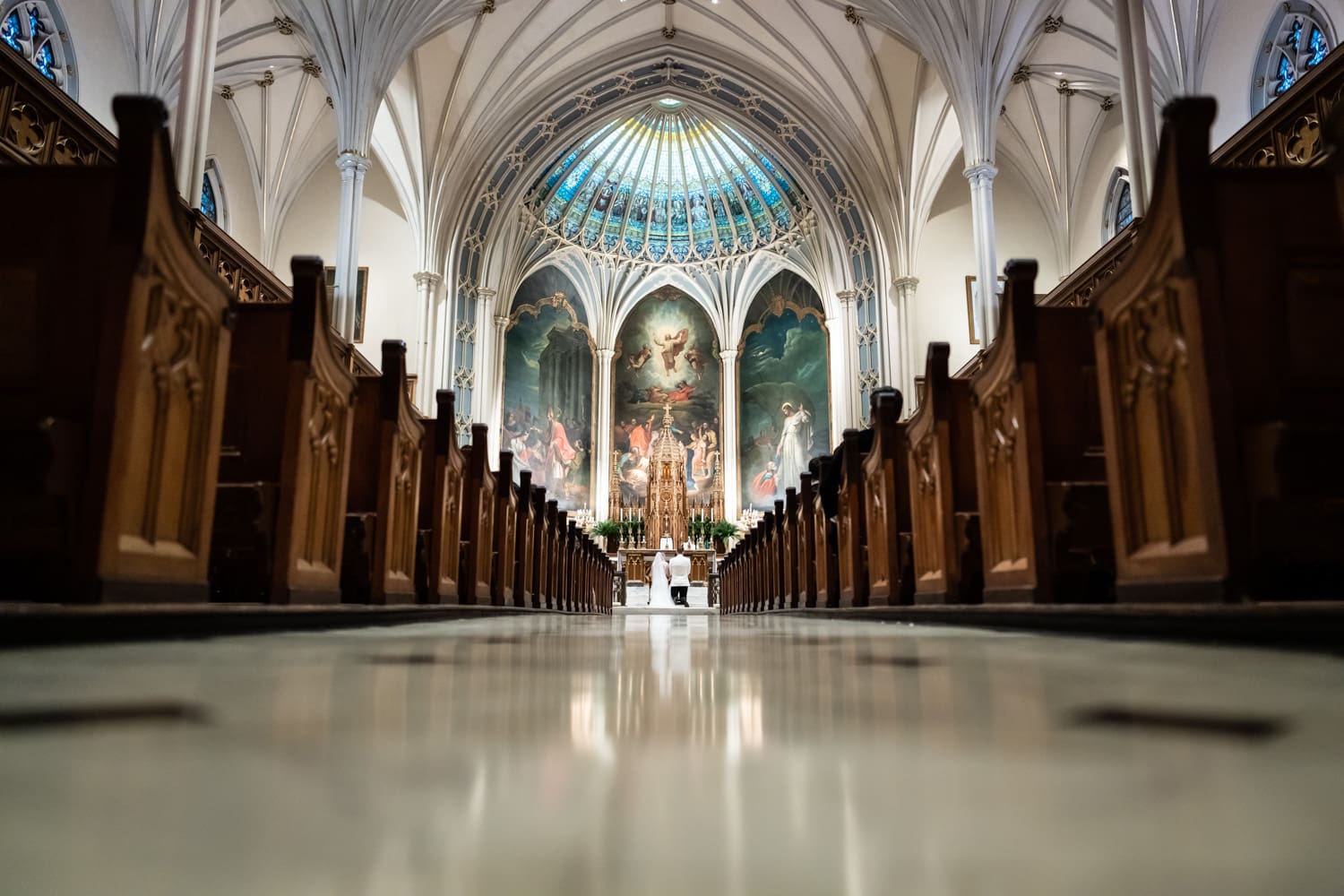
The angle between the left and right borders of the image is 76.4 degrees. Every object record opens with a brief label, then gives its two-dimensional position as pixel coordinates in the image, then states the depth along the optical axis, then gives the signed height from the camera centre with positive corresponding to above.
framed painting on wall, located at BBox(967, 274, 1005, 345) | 15.58 +5.19
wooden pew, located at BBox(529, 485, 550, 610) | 8.02 +0.44
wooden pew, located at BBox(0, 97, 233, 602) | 2.14 +0.57
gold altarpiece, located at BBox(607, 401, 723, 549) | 19.45 +2.23
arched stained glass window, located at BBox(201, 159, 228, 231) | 14.15 +6.64
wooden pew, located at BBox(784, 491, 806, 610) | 7.61 +0.41
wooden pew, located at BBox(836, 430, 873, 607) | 5.59 +0.49
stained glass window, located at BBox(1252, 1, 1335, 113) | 9.78 +6.49
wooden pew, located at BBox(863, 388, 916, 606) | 4.79 +0.51
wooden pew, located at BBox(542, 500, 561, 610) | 8.81 +0.43
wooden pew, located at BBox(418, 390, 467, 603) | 4.91 +0.54
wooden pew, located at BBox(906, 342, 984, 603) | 4.02 +0.50
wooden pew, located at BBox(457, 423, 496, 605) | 5.65 +0.50
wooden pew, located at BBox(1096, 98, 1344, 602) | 2.17 +0.59
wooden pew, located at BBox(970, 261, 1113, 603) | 3.14 +0.52
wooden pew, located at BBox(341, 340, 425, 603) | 4.08 +0.51
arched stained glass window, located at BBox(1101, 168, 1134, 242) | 14.11 +6.48
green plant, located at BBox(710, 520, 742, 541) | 18.86 +1.46
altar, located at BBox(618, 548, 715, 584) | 18.05 +0.75
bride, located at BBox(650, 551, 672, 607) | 15.36 +0.22
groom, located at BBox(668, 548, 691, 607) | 14.95 +0.37
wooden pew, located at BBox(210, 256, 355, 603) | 3.18 +0.53
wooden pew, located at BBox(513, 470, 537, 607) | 7.37 +0.48
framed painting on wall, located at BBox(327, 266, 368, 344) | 15.52 +5.51
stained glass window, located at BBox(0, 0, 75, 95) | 9.84 +6.67
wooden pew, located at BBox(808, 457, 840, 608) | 6.16 +0.38
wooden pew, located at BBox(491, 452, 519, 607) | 6.53 +0.50
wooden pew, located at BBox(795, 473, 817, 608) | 6.96 +0.44
